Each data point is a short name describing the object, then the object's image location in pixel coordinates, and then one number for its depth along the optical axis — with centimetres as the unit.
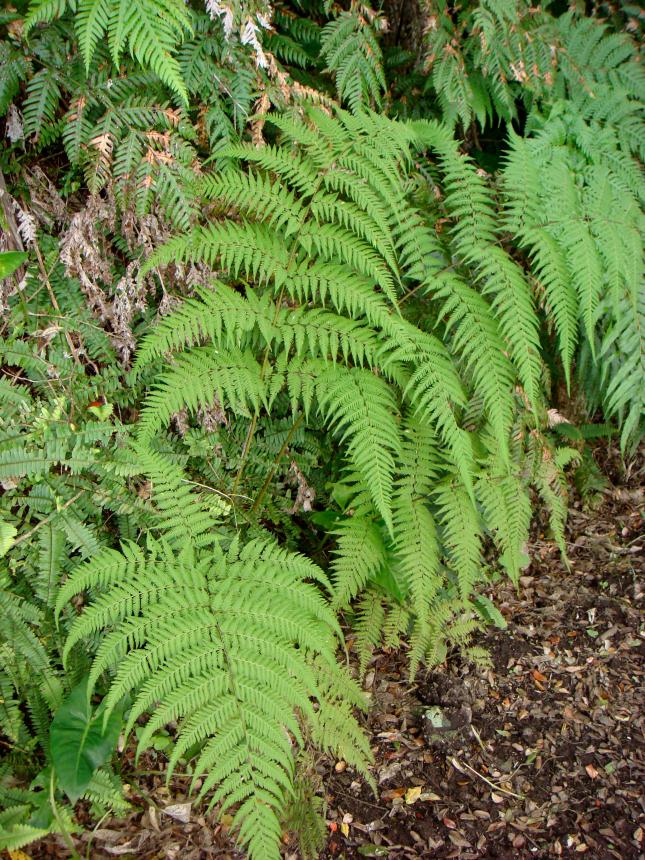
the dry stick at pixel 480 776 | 267
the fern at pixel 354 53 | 319
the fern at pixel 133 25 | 237
